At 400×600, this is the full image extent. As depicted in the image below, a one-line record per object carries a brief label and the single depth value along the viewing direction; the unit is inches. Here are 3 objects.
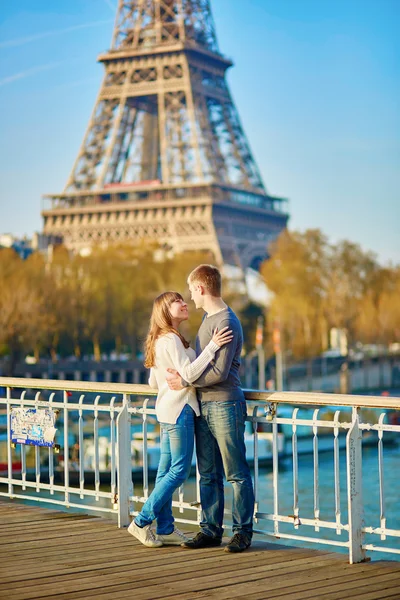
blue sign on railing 330.3
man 260.4
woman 264.8
